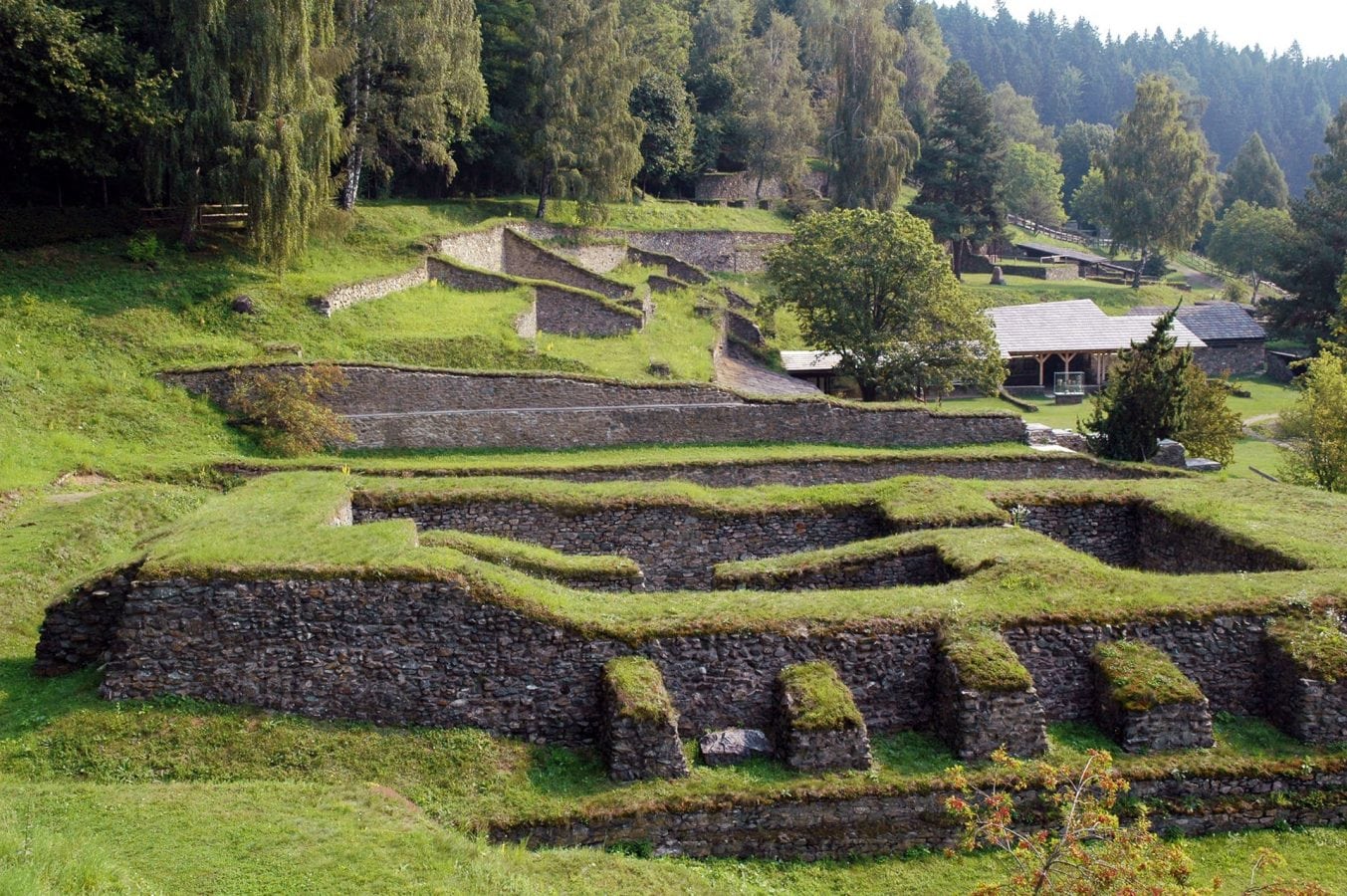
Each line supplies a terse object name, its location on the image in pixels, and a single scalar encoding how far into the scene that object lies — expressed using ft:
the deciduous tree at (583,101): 153.89
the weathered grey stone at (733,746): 38.47
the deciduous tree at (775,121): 228.84
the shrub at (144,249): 98.17
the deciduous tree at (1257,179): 356.18
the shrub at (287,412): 79.51
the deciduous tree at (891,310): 118.93
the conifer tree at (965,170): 221.05
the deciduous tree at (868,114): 198.49
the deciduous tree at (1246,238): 278.26
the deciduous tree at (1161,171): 235.40
